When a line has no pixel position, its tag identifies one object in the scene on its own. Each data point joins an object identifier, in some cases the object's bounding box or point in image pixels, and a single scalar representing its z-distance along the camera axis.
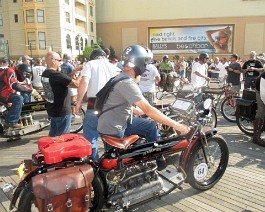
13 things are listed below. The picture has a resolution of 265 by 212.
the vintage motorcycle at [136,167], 2.84
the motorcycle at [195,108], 4.50
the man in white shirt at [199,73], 8.06
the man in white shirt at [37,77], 10.27
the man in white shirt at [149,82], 7.89
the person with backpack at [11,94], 6.35
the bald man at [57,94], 4.66
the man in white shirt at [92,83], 4.30
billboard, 50.16
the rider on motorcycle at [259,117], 6.18
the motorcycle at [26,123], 6.46
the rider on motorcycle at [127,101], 3.07
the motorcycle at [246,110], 6.52
